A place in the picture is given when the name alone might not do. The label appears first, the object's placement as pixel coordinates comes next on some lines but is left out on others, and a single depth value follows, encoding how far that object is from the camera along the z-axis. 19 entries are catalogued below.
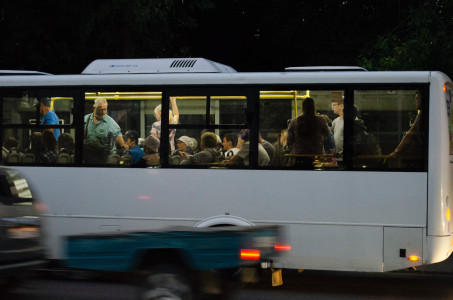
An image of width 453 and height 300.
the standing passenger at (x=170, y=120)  10.28
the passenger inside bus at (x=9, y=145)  10.91
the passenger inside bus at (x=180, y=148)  10.20
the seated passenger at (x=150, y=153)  10.36
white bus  9.63
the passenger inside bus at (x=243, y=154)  10.06
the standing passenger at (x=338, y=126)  9.88
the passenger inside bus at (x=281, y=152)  10.01
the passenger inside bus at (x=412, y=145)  9.66
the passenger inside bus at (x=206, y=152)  10.07
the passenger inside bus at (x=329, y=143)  9.92
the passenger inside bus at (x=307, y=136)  9.95
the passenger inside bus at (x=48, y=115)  10.69
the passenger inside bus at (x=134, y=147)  10.41
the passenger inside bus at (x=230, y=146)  10.07
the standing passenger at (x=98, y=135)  10.54
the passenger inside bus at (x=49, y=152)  10.73
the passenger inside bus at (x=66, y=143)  10.69
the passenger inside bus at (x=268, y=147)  10.04
